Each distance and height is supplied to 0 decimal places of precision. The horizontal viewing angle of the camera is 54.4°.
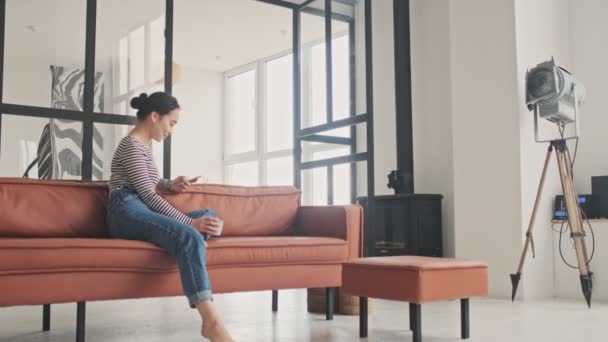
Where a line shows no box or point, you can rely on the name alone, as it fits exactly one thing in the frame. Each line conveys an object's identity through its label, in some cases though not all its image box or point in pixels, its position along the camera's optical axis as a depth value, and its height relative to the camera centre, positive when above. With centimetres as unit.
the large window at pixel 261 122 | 882 +137
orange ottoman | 247 -31
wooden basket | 339 -54
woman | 237 +0
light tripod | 393 -8
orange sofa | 231 -16
